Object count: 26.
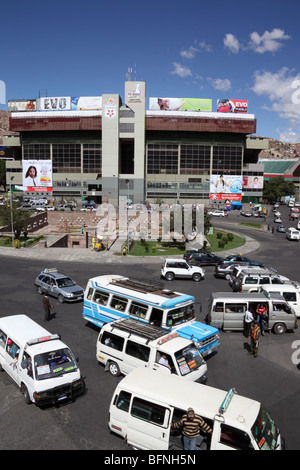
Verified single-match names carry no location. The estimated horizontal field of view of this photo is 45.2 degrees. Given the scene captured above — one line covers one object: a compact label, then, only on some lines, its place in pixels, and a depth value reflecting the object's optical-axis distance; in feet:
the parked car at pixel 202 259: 109.07
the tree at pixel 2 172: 383.24
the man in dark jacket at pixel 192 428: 26.78
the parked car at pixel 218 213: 264.29
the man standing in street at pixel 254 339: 48.16
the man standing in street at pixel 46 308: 60.29
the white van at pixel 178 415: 26.45
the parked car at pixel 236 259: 104.08
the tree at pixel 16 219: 144.56
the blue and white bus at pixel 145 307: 48.26
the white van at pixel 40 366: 36.24
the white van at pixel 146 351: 38.60
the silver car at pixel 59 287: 70.87
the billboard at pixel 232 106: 313.55
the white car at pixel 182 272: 91.61
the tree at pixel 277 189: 357.82
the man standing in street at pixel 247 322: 55.36
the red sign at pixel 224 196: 317.22
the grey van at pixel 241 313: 57.82
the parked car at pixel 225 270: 93.98
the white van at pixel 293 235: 167.63
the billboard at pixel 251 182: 326.44
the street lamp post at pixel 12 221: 140.79
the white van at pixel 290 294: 64.08
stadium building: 305.94
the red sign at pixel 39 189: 320.09
